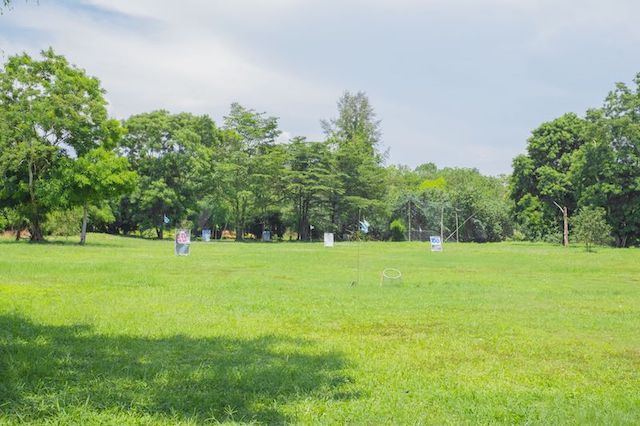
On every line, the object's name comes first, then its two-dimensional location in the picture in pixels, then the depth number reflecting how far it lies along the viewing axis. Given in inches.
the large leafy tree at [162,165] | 2174.0
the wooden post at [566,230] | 2026.3
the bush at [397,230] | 2787.9
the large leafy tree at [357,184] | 2498.8
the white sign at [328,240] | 1638.5
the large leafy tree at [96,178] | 1387.8
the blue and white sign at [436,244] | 1518.2
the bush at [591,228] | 1635.1
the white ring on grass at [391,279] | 724.8
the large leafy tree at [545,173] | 2308.1
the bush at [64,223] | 1743.4
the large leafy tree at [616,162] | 1937.7
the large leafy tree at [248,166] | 2338.8
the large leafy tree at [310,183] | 2402.4
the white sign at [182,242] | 1085.8
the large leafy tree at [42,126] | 1385.3
